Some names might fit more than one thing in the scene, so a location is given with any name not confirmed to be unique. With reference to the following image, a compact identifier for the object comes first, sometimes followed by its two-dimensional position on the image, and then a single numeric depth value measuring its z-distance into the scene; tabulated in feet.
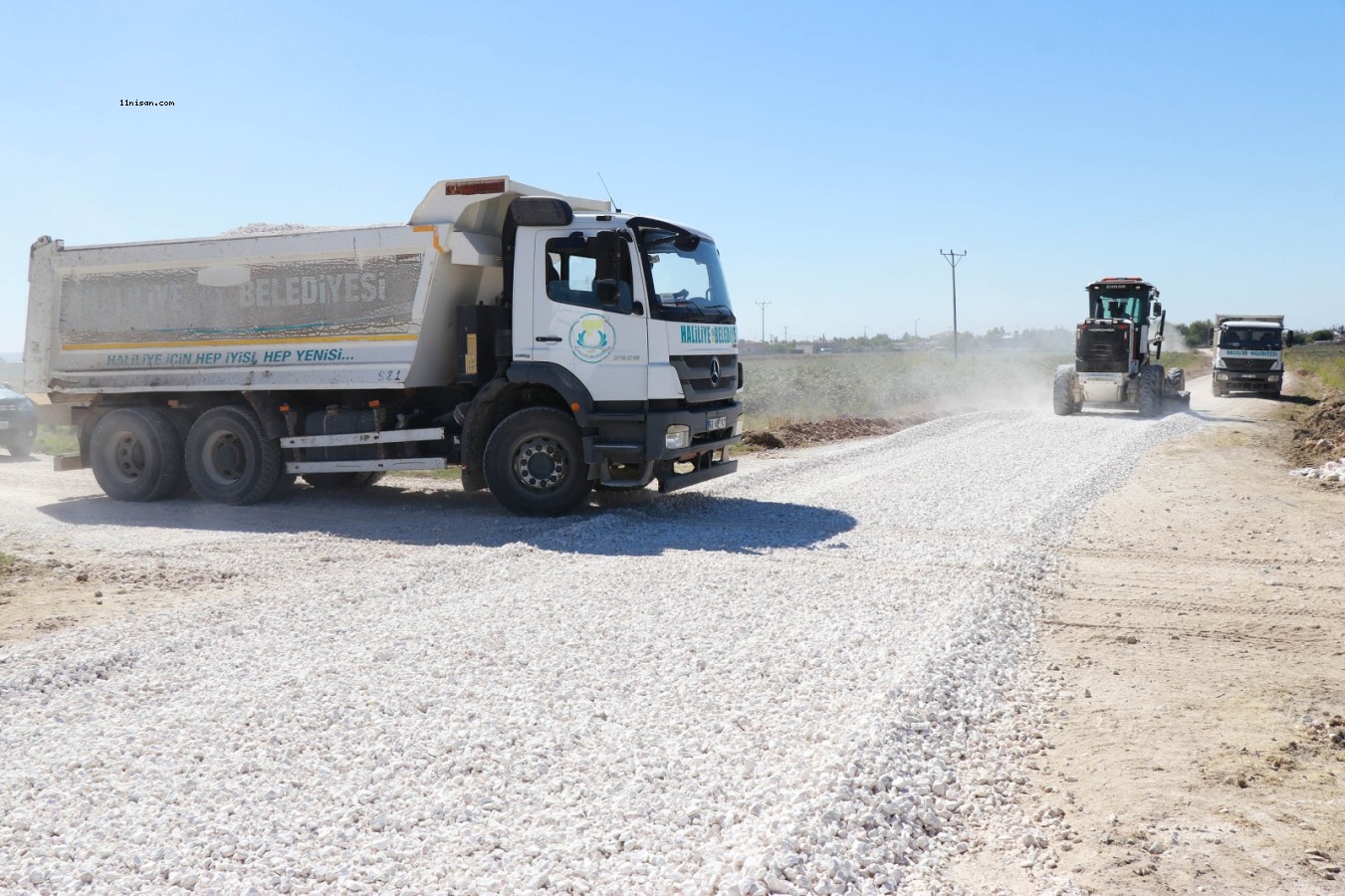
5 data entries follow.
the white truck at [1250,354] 110.01
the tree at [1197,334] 318.86
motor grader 84.07
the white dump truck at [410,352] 35.17
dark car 62.23
